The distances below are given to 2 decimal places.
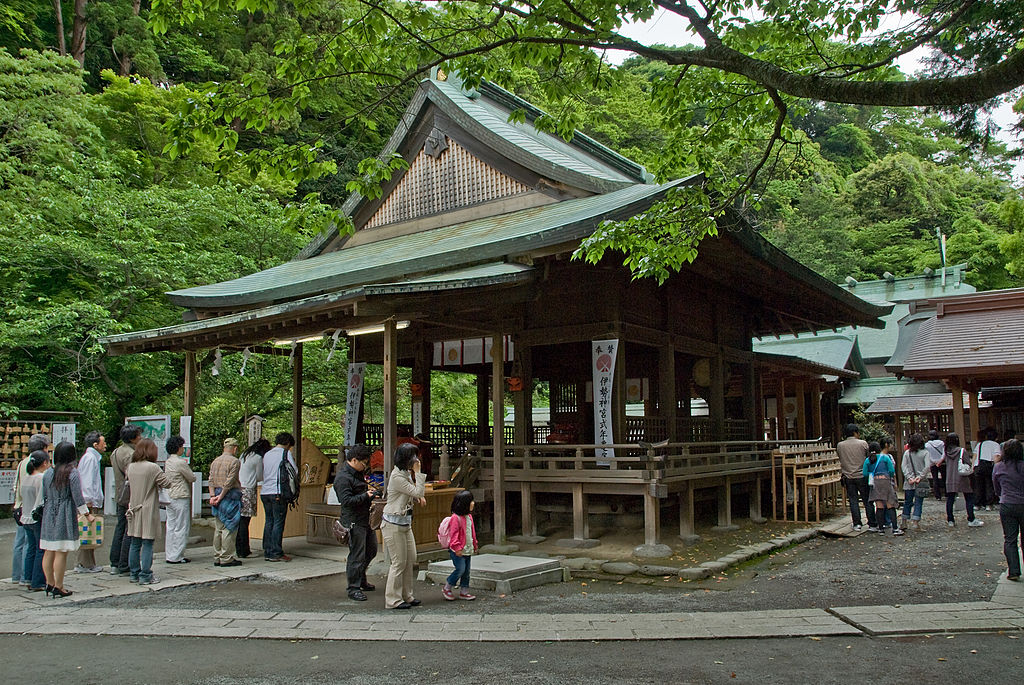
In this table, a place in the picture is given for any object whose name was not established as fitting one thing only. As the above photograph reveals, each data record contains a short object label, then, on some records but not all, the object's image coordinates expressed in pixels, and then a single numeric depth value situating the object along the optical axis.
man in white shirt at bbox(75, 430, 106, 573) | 9.55
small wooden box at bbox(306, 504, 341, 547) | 12.16
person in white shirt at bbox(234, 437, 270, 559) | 10.95
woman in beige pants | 7.77
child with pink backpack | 8.09
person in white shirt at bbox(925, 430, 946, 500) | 15.74
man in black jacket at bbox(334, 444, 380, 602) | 8.13
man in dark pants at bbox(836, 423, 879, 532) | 13.33
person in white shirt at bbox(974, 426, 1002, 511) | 14.21
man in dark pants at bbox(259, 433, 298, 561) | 10.74
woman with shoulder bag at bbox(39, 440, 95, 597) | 8.22
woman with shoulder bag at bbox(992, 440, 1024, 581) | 8.37
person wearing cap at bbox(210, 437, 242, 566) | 10.48
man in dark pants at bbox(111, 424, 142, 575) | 9.70
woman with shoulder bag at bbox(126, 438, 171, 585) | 9.02
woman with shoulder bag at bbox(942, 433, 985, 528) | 13.93
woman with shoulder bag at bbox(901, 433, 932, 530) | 13.46
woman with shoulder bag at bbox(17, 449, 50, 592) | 8.55
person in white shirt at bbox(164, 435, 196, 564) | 9.72
